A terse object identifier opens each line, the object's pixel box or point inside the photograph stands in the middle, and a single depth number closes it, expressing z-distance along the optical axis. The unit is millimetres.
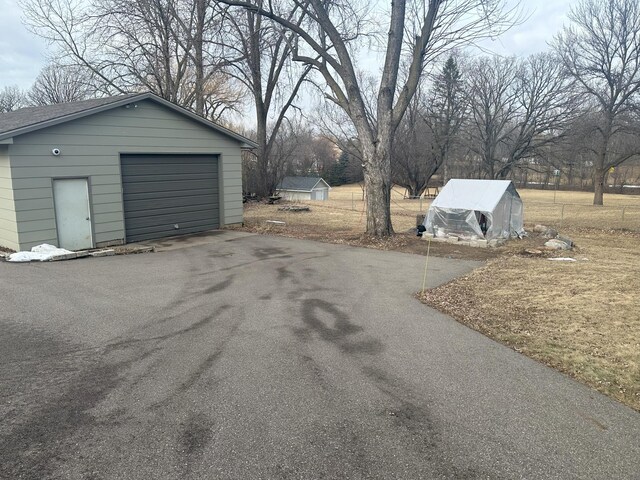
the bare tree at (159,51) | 19609
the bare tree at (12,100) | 43966
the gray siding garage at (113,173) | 10547
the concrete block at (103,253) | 10805
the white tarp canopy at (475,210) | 13500
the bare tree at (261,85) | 20889
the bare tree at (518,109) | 32500
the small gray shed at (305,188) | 45138
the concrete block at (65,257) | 10062
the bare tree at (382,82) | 12812
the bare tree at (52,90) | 38125
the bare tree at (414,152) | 38500
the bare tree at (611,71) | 27031
